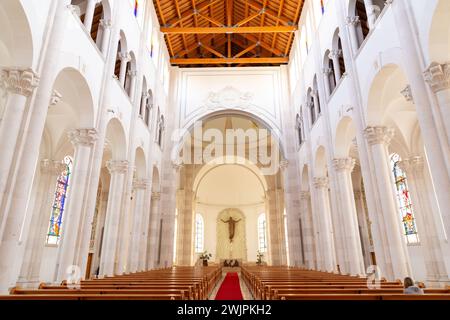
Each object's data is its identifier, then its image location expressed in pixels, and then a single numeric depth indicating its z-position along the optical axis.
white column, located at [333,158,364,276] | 10.47
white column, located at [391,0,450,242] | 5.61
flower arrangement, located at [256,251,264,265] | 26.72
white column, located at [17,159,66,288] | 12.49
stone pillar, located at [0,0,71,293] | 5.25
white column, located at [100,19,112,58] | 9.79
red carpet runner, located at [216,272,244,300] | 9.63
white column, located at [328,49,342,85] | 11.26
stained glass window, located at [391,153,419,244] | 14.72
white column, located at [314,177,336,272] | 13.24
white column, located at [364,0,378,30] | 8.52
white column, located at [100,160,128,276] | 10.60
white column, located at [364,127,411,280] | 7.80
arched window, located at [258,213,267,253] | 29.00
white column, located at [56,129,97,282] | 7.68
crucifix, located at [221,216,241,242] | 29.84
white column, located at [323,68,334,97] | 12.53
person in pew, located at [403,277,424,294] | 4.11
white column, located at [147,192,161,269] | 15.52
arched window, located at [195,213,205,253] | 29.56
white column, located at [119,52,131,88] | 11.39
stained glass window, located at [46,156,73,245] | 15.16
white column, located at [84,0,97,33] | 8.45
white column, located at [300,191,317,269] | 15.35
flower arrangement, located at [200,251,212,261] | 26.91
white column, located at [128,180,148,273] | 13.02
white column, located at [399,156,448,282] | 11.87
